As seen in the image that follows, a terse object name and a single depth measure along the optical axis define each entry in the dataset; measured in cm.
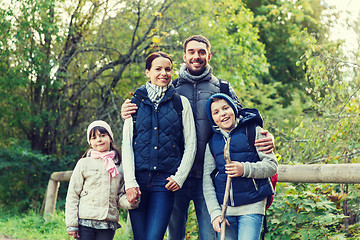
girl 379
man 369
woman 345
